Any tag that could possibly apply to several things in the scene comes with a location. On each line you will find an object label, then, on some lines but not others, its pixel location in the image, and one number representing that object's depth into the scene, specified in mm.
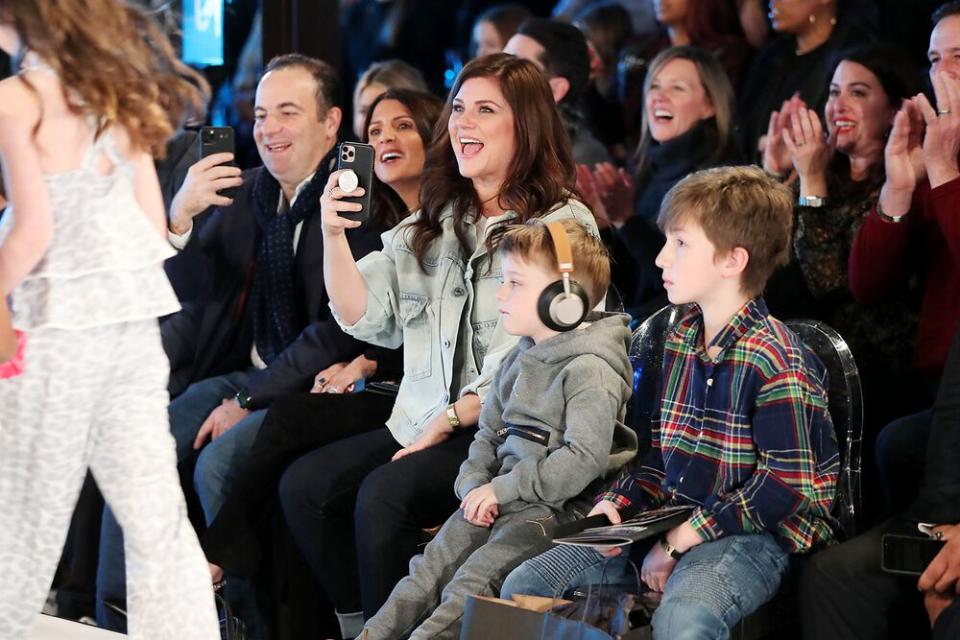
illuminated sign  9969
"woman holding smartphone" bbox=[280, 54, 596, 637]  6539
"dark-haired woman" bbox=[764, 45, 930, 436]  6906
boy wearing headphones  5574
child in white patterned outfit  4789
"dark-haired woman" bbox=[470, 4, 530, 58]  10914
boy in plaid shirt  5094
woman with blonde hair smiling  8352
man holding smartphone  7625
